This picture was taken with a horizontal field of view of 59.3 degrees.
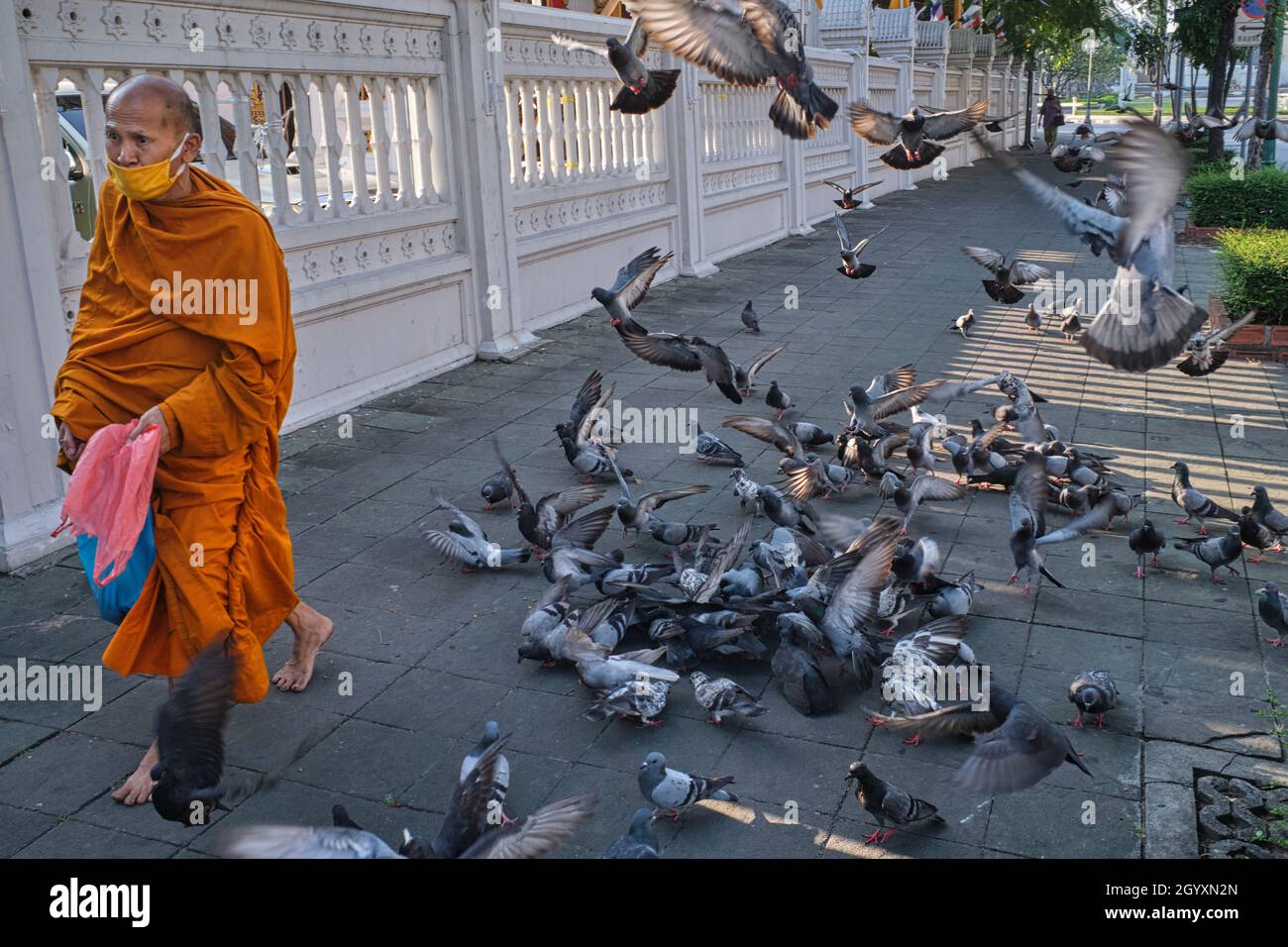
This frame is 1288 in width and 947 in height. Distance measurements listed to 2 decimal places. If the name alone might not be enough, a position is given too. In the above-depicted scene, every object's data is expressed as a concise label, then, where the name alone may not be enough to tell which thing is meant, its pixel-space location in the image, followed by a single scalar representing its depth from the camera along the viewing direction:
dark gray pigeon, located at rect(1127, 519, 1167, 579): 5.62
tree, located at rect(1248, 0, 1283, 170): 20.89
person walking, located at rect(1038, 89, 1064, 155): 25.91
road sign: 19.41
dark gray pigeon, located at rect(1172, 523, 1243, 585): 5.52
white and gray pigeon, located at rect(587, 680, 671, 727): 4.27
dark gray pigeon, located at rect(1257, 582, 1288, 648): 4.86
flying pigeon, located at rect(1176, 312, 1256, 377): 9.05
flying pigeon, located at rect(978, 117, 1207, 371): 4.86
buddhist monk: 3.84
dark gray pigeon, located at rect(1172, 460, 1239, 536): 6.14
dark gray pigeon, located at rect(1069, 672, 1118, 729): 4.20
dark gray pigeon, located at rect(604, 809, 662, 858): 3.40
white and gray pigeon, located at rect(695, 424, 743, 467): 7.43
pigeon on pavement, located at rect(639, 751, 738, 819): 3.65
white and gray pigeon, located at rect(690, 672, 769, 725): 4.26
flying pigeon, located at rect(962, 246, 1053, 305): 9.91
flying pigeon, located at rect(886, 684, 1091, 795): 3.62
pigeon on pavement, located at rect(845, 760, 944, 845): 3.57
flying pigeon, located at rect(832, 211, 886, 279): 10.70
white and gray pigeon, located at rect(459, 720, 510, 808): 3.60
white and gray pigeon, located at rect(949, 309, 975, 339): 11.17
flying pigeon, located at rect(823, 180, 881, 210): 13.66
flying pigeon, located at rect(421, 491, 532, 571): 5.75
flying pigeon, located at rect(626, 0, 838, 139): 5.26
